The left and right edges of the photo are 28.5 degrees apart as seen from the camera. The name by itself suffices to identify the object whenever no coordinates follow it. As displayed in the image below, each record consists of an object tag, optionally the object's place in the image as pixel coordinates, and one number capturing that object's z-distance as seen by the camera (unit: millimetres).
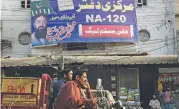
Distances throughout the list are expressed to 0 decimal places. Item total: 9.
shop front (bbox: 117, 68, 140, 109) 16688
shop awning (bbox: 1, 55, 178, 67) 15828
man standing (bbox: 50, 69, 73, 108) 7807
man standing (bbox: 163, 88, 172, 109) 15945
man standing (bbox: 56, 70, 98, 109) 5602
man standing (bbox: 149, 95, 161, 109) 15125
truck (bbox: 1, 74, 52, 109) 6891
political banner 18031
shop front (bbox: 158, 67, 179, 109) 16016
